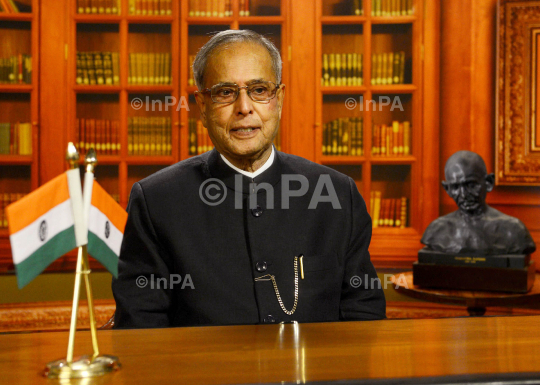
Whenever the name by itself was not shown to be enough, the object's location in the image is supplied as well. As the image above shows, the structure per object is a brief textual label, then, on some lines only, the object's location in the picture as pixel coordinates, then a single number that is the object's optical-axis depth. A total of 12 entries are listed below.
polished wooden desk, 0.75
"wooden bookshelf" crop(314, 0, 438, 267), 3.87
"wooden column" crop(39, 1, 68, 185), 3.77
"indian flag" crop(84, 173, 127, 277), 0.79
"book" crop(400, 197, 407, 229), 3.93
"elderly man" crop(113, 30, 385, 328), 1.37
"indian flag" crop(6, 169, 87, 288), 0.71
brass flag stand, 0.75
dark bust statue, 2.66
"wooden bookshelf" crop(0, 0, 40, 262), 3.77
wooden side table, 2.47
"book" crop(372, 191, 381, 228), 3.95
